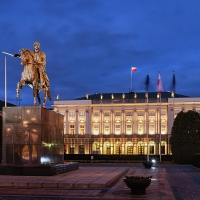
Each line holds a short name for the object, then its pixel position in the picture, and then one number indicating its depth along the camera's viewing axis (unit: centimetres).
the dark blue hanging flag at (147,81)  7293
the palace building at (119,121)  10944
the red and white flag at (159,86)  6859
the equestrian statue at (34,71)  2491
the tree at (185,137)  6197
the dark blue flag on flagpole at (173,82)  7025
